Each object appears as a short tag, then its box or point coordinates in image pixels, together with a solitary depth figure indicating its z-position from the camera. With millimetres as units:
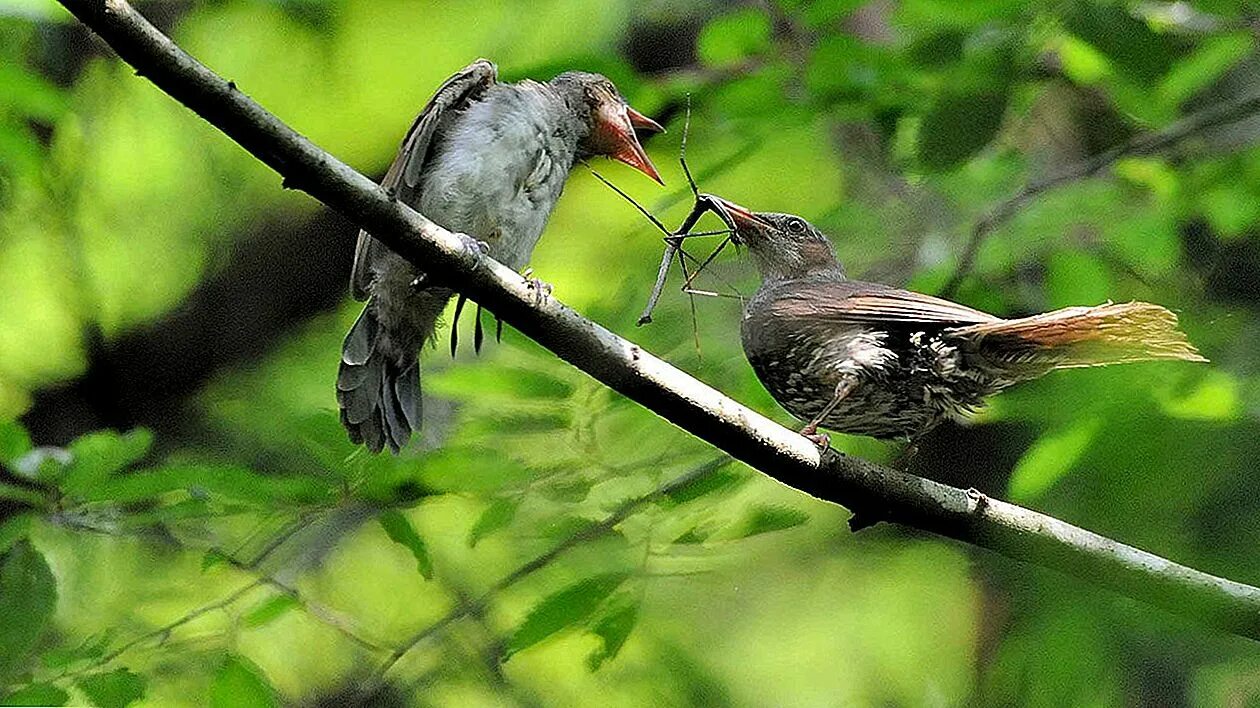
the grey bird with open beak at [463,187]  8312
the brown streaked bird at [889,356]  7094
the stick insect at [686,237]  6891
